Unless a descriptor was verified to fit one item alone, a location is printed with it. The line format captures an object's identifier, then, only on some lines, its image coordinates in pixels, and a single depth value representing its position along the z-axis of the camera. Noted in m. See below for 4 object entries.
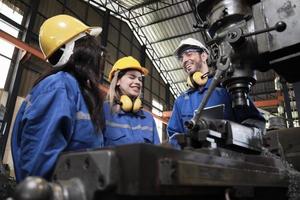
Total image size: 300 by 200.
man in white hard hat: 1.62
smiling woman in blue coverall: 2.12
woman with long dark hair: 1.00
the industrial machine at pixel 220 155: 0.54
